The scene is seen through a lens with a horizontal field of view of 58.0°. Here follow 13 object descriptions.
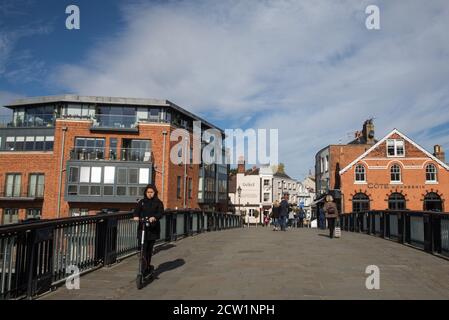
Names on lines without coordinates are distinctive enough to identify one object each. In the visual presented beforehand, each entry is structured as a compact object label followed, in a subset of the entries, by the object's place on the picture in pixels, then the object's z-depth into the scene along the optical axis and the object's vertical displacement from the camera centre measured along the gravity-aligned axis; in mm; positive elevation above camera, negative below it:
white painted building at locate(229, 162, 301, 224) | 71812 +1741
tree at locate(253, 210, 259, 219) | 70019 -2216
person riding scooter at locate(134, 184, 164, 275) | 7211 -301
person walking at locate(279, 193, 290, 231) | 21533 -608
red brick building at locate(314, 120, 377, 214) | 43156 +4957
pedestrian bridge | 6324 -1397
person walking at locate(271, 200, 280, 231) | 22469 -690
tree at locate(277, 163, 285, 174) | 81038 +6729
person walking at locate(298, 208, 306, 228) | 35312 -1237
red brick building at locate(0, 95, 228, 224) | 36781 +3864
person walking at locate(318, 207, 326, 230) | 25639 -1248
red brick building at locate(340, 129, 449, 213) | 37594 +2341
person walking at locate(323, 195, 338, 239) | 16156 -310
